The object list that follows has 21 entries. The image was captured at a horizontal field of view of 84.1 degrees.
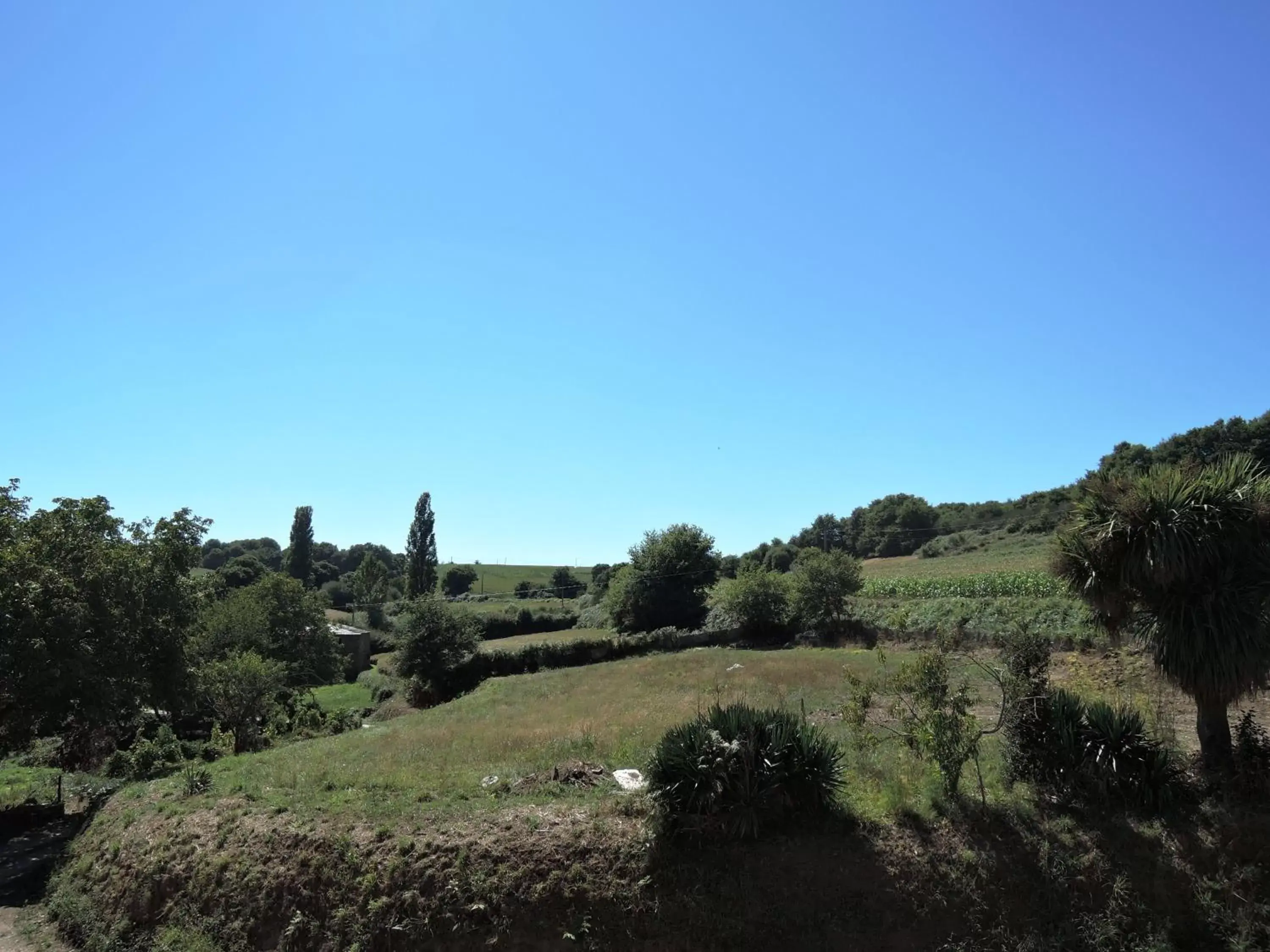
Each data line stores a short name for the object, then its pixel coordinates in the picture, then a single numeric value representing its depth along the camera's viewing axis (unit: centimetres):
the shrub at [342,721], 2850
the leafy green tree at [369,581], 8938
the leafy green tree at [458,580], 12212
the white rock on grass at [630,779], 1195
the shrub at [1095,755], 995
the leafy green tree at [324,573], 12192
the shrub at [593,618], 6069
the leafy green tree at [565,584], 10943
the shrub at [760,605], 4600
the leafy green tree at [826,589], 4334
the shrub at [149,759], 2020
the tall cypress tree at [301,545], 9550
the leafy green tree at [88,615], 1702
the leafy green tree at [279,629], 3900
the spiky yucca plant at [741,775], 980
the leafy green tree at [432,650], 4116
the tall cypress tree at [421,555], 8312
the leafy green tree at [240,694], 2478
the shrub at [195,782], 1457
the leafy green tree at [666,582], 5350
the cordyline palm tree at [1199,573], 998
